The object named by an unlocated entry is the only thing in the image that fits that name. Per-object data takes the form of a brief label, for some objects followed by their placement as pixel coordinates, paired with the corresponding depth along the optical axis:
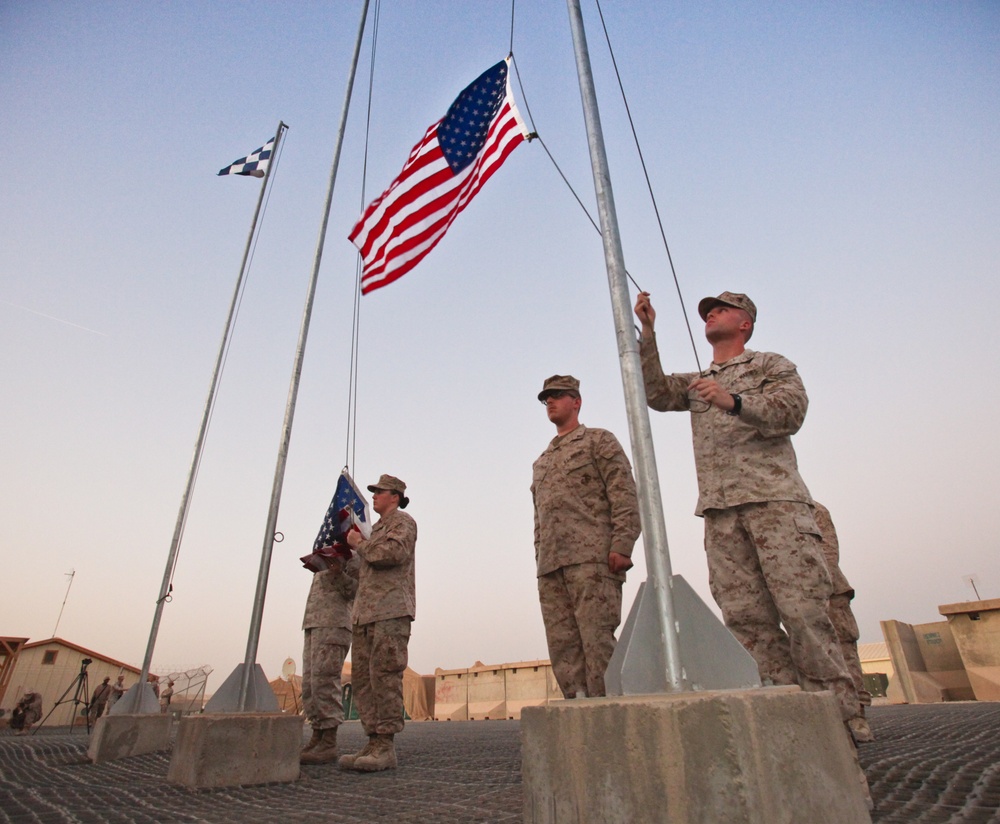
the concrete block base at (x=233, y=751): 2.98
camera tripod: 16.38
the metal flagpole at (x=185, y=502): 5.47
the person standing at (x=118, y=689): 16.23
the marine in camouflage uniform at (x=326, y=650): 4.32
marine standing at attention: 2.90
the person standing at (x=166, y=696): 17.08
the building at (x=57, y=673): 19.23
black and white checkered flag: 7.94
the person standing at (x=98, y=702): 15.20
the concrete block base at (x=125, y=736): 4.90
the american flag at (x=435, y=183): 4.60
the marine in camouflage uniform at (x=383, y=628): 3.71
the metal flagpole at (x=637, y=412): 1.48
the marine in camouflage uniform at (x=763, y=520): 2.13
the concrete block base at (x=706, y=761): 1.06
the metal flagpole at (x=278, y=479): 3.49
